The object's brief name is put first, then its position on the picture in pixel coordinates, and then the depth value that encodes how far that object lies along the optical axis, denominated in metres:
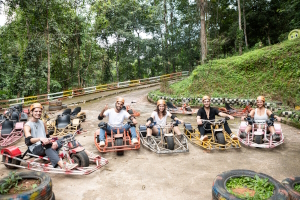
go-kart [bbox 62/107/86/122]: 9.10
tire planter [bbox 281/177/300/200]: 2.77
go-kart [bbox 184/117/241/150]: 5.63
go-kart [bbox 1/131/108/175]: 4.32
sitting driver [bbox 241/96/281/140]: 6.05
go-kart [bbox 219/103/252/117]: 9.88
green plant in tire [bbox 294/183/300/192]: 2.97
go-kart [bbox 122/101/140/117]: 10.38
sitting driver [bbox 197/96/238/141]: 5.96
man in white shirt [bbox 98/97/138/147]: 5.87
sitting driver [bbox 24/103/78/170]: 4.27
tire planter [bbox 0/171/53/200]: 2.88
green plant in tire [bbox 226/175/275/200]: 2.71
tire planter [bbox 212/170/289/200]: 2.66
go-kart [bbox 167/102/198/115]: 11.05
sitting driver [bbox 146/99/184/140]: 6.02
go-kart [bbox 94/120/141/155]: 5.37
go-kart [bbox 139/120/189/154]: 5.52
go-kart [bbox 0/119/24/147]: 6.79
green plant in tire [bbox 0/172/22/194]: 3.02
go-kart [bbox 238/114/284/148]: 5.59
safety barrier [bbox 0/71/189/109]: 16.73
